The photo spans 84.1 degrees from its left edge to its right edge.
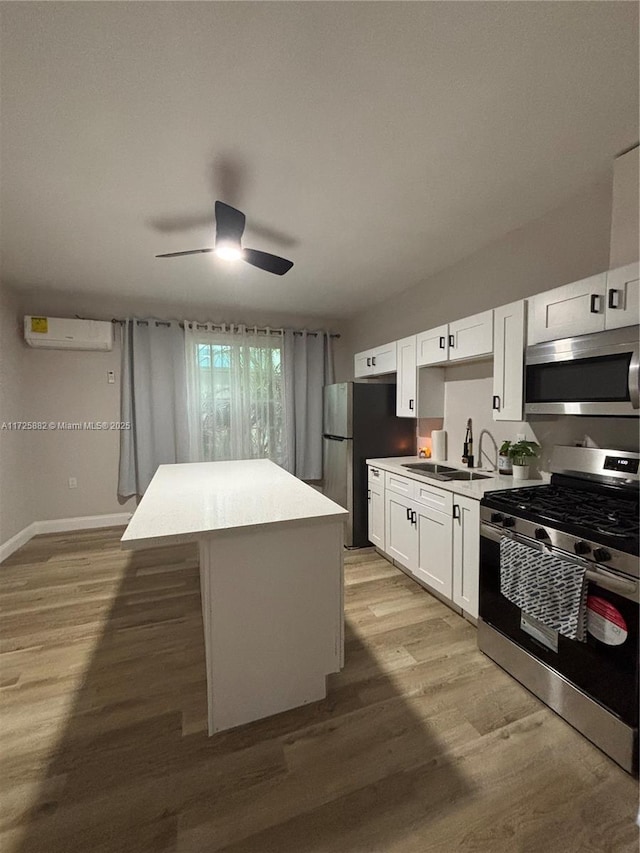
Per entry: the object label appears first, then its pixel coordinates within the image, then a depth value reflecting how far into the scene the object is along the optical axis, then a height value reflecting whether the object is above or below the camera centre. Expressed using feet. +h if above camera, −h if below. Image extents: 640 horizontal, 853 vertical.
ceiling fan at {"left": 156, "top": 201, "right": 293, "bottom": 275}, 6.39 +3.24
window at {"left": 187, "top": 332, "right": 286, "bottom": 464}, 14.10 +0.57
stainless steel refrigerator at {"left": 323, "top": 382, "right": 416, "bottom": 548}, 11.51 -0.90
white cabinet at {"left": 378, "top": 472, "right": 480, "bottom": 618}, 7.07 -2.93
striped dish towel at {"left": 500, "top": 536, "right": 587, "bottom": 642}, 4.72 -2.57
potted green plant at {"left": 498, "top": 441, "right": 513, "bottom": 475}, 7.98 -1.19
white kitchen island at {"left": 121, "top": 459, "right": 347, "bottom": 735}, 4.82 -2.66
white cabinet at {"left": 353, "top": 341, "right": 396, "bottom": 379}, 11.57 +1.70
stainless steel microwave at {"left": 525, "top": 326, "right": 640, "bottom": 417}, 5.15 +0.56
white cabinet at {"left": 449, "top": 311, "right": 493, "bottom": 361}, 7.73 +1.68
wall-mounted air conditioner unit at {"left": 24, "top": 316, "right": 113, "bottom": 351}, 12.01 +2.69
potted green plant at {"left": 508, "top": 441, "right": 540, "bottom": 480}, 7.55 -0.99
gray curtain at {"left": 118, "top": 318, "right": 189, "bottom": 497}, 13.33 +0.40
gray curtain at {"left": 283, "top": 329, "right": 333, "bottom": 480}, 15.20 +0.69
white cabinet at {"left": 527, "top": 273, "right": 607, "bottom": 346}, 5.63 +1.69
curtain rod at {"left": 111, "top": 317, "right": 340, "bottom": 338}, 13.30 +3.34
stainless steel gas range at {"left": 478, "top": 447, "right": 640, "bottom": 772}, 4.38 -2.50
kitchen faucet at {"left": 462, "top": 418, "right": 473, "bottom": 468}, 9.46 -1.09
